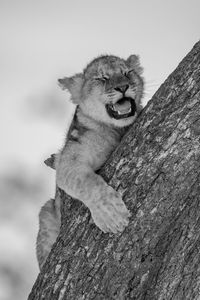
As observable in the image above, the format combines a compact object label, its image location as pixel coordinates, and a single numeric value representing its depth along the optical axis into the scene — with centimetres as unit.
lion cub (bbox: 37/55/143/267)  746
